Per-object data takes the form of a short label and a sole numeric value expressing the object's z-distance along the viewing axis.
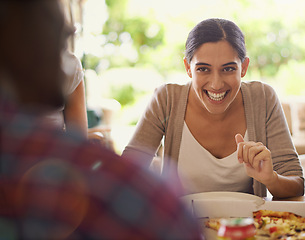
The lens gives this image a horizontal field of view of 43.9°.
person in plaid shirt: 0.36
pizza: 0.84
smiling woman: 1.39
